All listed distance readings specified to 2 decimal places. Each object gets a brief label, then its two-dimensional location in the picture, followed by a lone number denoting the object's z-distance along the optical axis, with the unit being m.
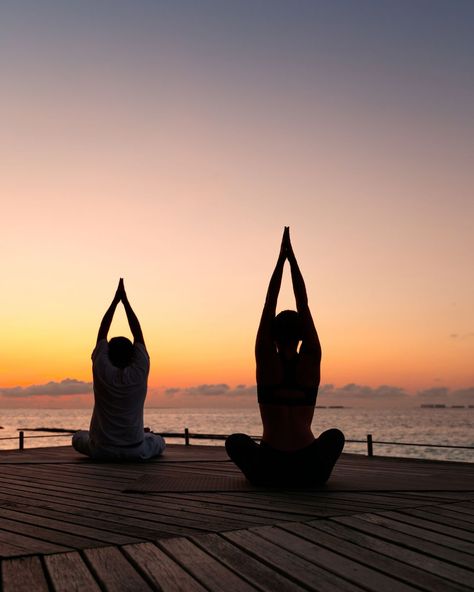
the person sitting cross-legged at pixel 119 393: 7.80
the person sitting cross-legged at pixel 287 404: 4.98
